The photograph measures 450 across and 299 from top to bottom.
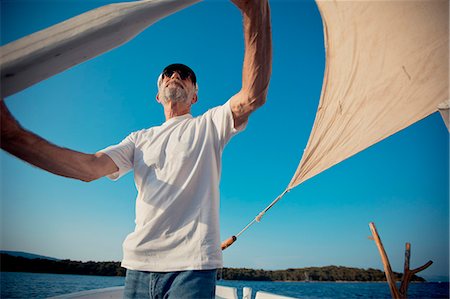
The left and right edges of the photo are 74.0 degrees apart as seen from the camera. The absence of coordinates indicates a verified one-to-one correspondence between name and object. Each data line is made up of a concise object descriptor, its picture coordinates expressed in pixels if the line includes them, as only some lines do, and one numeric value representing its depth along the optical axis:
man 0.85
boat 3.23
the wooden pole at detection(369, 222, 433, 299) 2.96
